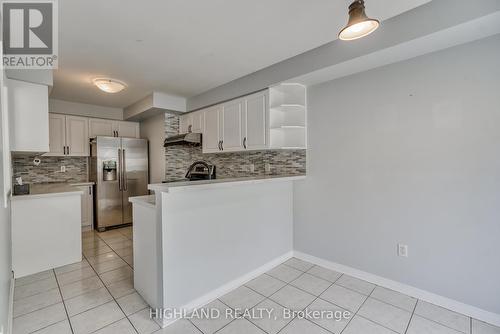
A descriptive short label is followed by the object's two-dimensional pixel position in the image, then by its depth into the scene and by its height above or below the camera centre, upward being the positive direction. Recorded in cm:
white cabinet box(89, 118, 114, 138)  446 +87
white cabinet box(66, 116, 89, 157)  423 +67
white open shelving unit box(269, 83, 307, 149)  297 +70
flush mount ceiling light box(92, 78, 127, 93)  302 +117
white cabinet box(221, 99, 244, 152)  336 +65
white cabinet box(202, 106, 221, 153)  374 +66
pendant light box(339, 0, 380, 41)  130 +84
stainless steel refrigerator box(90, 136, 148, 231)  417 -11
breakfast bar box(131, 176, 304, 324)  182 -66
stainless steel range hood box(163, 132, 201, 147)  378 +50
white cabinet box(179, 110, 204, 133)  405 +88
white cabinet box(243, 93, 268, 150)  304 +64
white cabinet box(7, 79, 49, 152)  249 +63
